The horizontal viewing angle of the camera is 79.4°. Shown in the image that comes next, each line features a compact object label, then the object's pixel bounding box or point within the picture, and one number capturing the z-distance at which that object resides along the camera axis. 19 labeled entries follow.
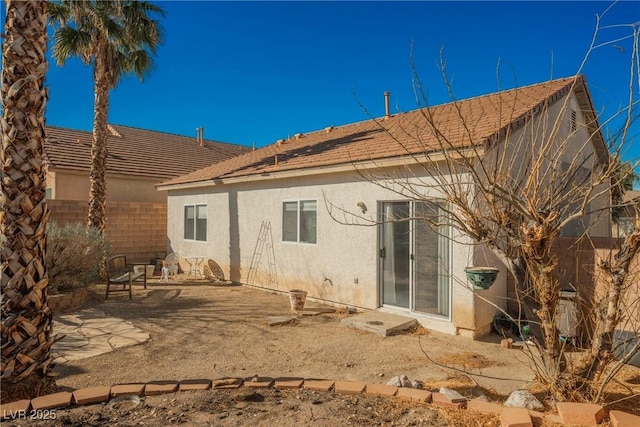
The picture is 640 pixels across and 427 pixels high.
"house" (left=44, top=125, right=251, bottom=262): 15.05
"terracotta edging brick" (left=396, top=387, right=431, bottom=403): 3.79
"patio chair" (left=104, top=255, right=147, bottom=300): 11.30
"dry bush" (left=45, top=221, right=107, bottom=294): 9.01
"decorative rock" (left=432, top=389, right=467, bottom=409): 3.63
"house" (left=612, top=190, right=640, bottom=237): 3.39
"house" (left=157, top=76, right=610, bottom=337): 7.52
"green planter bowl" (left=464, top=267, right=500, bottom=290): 5.98
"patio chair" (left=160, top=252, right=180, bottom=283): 13.20
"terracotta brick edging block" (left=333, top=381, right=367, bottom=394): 4.04
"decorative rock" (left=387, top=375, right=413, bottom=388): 4.35
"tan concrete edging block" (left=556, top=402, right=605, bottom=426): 3.20
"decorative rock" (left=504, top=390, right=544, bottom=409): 3.70
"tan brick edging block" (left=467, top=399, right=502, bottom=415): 3.48
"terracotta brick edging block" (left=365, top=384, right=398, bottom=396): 3.95
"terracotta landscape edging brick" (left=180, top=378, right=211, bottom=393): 4.12
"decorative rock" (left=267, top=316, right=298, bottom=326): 7.90
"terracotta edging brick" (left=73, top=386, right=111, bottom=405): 3.74
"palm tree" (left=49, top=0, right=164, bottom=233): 11.50
